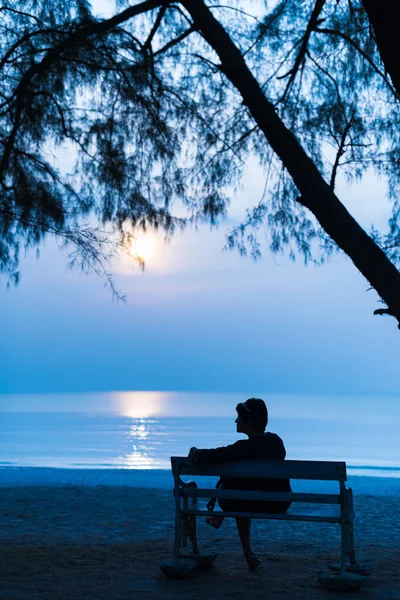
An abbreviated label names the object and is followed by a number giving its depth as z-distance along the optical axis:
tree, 5.44
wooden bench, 3.83
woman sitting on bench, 4.08
